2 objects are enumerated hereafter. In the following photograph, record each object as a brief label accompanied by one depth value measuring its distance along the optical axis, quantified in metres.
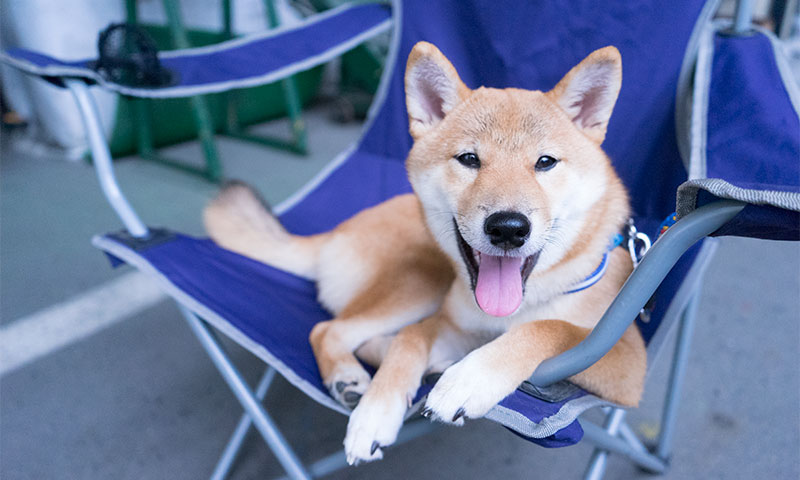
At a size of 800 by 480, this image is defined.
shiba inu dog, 0.83
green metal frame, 3.04
